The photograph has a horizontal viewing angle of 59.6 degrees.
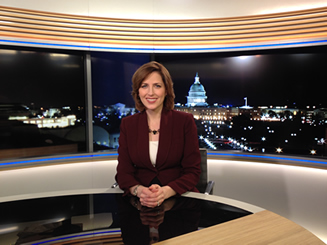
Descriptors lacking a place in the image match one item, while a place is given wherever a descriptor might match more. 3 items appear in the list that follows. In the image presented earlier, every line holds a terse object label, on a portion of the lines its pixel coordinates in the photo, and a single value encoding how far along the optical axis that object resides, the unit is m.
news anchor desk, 0.89
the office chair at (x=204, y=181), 1.96
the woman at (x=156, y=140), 1.41
